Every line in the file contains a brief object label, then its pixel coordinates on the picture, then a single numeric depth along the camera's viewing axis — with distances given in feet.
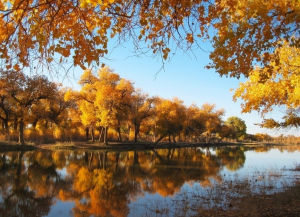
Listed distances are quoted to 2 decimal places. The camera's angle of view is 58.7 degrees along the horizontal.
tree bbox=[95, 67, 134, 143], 125.29
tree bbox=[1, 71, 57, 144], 111.55
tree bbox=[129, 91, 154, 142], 151.74
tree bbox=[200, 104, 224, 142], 231.30
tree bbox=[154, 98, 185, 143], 171.21
